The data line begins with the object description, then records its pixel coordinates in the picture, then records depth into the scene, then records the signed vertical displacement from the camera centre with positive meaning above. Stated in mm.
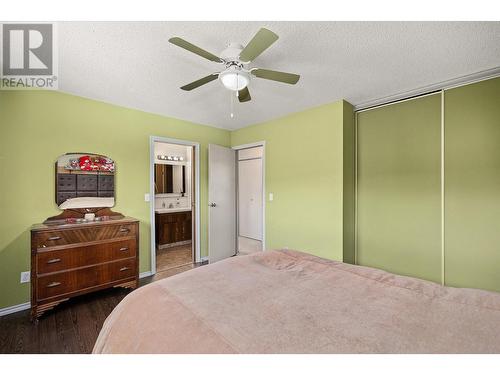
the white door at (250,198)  4767 -212
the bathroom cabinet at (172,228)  4357 -818
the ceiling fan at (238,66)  1350 +866
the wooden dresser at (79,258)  2043 -719
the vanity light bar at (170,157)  4652 +664
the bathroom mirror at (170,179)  4653 +212
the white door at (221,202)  3754 -251
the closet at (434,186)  2184 +15
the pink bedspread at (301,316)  817 -568
